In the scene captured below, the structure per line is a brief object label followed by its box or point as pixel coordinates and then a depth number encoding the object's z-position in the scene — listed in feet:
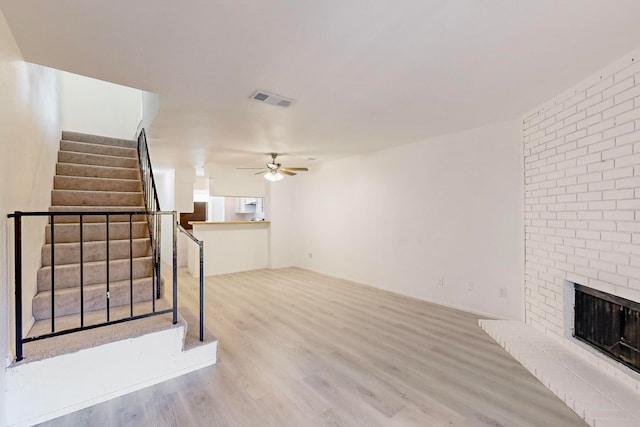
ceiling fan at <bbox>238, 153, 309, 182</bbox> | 15.69
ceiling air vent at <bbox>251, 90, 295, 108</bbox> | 8.61
